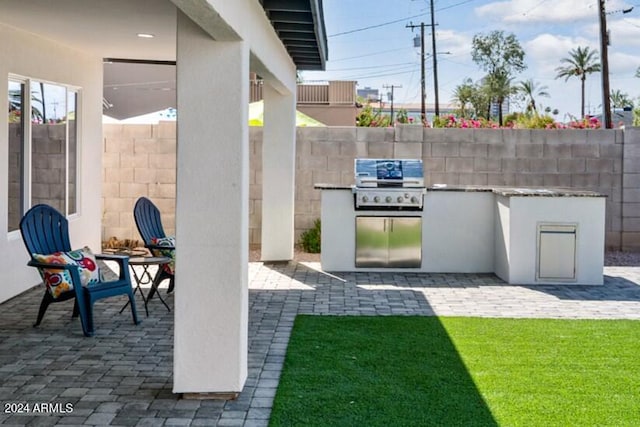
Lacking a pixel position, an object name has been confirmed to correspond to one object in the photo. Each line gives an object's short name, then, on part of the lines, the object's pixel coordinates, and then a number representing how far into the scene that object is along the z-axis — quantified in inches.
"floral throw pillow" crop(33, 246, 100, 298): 254.6
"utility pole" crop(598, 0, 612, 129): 604.7
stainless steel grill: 374.3
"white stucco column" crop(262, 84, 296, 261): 405.4
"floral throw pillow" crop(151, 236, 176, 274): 308.4
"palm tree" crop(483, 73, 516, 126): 1261.1
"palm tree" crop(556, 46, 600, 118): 1723.7
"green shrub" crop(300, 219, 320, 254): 439.8
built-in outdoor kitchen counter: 378.9
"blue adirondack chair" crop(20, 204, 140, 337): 250.5
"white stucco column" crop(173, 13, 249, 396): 184.1
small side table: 274.5
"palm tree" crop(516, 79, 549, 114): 1307.8
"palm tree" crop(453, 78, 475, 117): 1397.8
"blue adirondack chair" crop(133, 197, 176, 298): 310.5
